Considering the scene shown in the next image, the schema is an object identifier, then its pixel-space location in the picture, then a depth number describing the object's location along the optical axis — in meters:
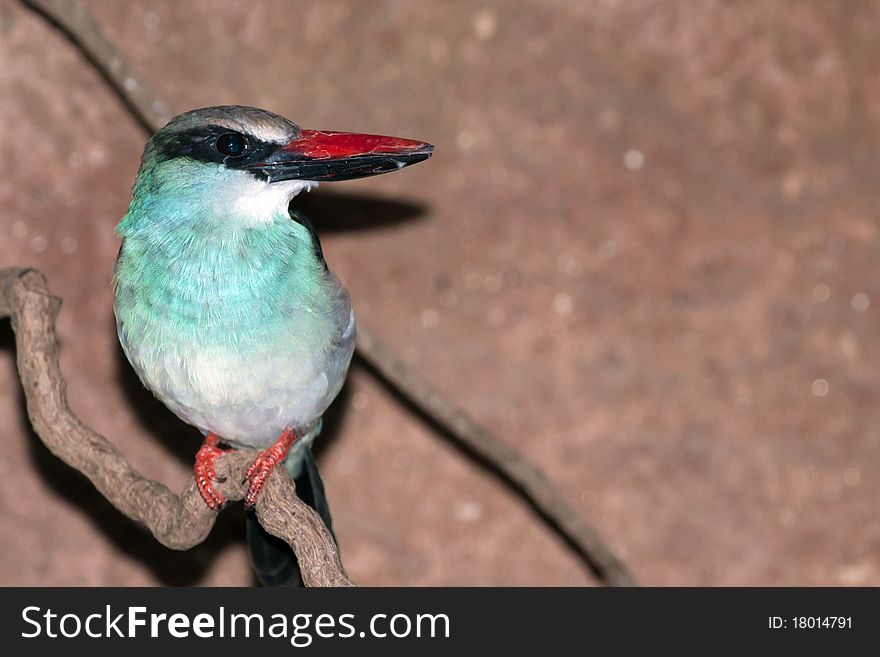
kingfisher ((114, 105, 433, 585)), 5.56
